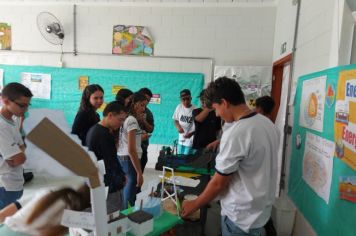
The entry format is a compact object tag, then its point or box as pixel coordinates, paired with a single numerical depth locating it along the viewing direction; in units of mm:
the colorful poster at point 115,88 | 4387
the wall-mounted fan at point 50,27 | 4227
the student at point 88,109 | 2188
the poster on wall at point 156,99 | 4297
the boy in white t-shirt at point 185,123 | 3705
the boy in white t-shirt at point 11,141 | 1535
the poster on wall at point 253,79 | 3805
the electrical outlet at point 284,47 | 3094
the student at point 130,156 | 2297
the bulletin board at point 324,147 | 1313
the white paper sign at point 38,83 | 4520
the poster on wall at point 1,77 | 4578
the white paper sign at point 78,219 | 622
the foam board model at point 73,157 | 476
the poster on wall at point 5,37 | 4500
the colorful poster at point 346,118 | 1260
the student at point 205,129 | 3252
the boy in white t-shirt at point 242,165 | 1199
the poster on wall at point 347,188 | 1247
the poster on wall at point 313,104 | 1713
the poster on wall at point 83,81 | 4441
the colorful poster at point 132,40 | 4191
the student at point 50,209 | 582
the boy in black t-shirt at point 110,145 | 1630
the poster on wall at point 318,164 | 1538
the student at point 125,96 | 2633
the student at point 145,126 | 2724
